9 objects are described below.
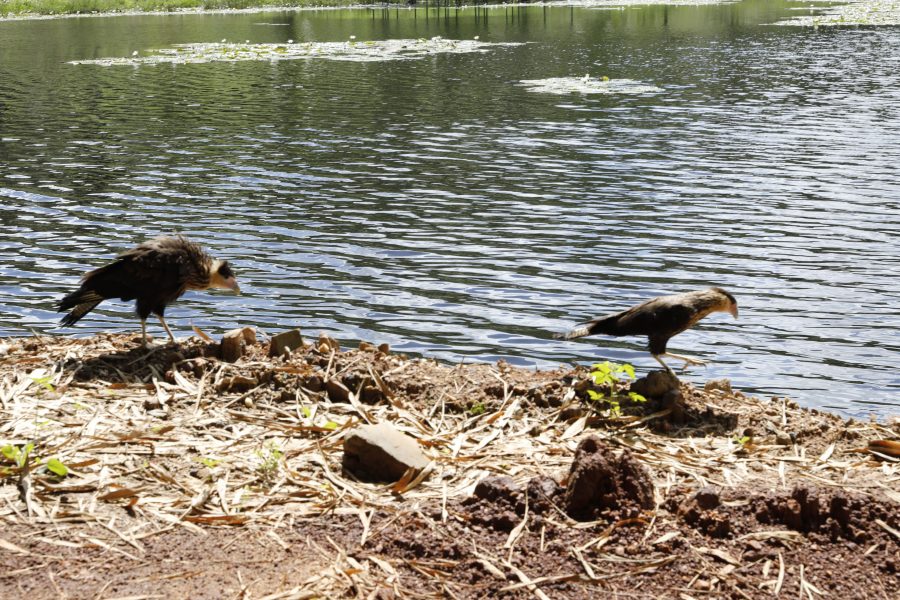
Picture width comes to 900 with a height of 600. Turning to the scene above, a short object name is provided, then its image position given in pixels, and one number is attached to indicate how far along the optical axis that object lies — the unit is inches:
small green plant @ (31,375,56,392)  283.2
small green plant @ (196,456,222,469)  230.7
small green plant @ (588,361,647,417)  274.4
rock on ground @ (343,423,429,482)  227.5
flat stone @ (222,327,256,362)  325.4
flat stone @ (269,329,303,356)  329.7
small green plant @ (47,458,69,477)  219.0
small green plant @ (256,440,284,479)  227.0
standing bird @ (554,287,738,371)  330.6
